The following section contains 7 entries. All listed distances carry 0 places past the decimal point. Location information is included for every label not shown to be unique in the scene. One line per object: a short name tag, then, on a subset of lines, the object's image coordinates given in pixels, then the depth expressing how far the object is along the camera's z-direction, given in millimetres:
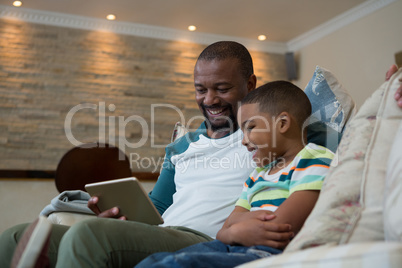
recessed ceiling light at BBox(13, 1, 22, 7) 4871
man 1086
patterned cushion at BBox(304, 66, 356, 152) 1377
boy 1035
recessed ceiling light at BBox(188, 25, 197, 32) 5559
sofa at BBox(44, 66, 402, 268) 684
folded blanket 1674
